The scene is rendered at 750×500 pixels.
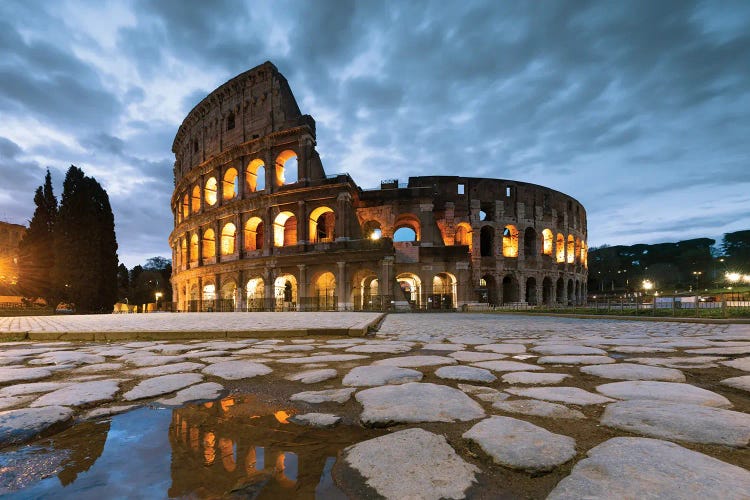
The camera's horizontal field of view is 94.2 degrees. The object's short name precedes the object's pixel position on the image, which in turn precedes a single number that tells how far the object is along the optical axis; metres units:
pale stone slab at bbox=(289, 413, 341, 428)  1.59
